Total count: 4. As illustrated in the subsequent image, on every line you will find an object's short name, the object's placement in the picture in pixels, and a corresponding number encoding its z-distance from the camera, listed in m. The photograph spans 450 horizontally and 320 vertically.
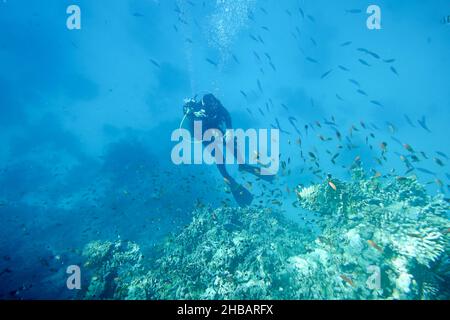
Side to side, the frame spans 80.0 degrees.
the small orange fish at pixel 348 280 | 7.41
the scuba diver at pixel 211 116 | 13.85
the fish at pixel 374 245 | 7.45
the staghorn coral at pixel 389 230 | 7.20
